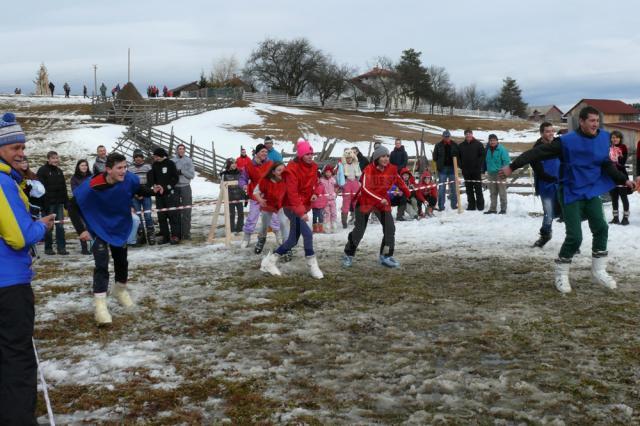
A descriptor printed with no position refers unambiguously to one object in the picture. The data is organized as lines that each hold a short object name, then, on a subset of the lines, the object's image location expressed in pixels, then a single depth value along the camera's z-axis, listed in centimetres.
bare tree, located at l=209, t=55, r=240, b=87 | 9702
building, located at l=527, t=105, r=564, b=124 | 11421
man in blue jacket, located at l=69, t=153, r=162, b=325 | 620
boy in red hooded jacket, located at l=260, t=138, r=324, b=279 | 823
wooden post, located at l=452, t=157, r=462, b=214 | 1436
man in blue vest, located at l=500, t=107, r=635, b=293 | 679
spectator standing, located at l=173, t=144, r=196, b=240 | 1226
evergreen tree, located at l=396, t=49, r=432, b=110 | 8800
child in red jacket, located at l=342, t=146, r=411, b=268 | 859
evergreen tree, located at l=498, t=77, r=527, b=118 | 11088
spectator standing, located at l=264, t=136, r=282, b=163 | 1159
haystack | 4194
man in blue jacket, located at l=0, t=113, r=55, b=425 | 327
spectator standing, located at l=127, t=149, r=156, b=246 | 1179
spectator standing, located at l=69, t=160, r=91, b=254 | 1100
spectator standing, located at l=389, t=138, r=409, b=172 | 1598
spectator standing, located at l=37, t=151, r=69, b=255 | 1082
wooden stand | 1120
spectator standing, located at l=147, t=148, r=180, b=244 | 1133
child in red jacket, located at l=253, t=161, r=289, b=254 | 880
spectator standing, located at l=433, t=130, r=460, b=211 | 1514
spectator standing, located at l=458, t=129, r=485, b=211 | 1449
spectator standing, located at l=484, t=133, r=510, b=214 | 1389
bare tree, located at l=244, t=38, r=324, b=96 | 8138
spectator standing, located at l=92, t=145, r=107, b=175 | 1231
